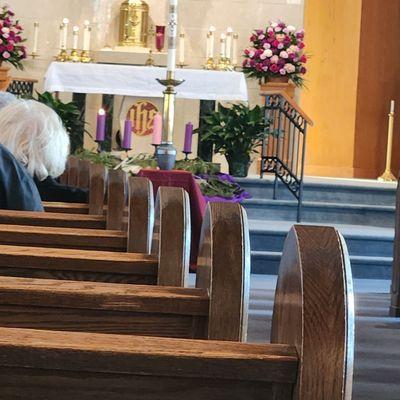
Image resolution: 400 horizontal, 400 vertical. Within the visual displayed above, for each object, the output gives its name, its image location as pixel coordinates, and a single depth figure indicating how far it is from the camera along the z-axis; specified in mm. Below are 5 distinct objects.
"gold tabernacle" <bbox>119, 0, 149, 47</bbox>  15247
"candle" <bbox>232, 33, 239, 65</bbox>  15129
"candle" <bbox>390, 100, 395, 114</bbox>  16568
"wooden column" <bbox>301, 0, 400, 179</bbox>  17637
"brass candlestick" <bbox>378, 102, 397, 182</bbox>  16084
